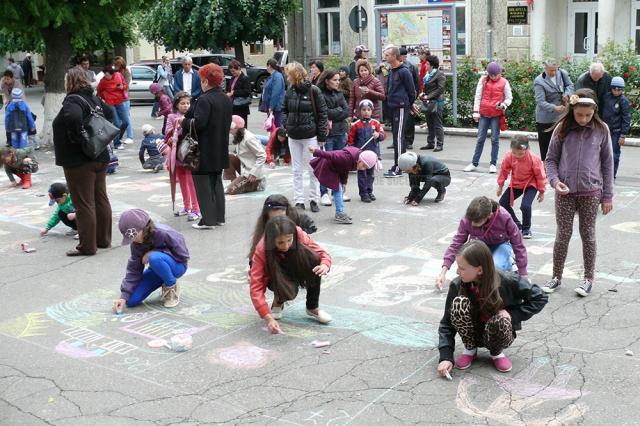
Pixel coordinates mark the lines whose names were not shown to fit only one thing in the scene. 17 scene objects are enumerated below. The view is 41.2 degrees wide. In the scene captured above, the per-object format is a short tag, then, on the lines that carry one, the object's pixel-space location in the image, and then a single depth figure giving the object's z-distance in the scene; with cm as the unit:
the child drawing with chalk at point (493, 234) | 630
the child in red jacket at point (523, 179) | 865
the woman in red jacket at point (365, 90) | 1269
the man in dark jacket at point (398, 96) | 1255
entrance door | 2222
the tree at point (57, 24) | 1495
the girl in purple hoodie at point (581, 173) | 669
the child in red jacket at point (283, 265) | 595
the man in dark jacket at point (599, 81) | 1113
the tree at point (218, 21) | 2636
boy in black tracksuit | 1040
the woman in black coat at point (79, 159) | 841
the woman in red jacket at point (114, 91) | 1589
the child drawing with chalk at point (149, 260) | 668
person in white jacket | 1149
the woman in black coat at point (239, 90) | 1491
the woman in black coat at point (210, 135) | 938
